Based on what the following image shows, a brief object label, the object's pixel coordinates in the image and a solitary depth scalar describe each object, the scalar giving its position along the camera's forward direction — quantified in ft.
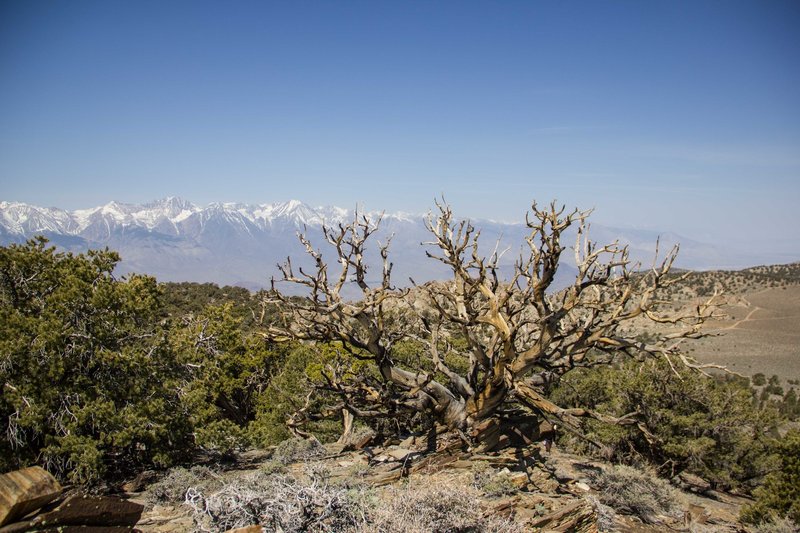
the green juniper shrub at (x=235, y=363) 48.39
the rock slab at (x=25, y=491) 17.72
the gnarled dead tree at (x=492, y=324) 30.12
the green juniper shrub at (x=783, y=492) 32.30
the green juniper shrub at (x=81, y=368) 28.22
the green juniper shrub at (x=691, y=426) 43.68
